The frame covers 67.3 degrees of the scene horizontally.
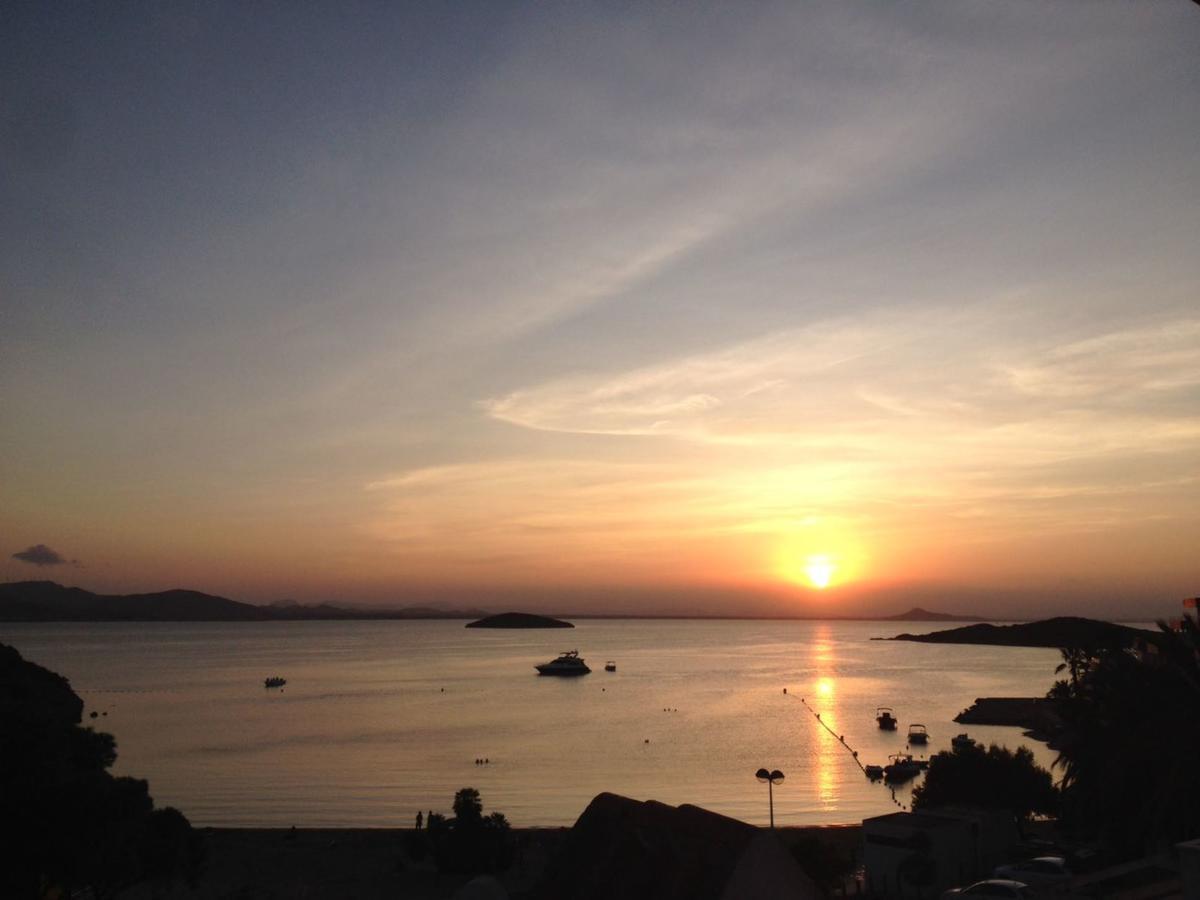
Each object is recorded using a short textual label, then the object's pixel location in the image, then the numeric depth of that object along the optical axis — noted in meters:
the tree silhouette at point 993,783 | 35.38
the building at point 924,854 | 25.16
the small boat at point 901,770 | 64.44
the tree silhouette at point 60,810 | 17.55
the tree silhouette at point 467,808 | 36.03
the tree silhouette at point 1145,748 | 18.30
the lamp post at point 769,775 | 34.50
